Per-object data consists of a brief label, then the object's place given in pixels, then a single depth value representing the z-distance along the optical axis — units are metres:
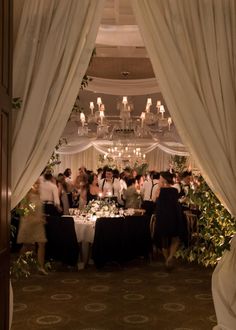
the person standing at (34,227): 5.96
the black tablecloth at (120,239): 6.33
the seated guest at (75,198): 8.49
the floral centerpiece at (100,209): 6.73
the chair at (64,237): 6.28
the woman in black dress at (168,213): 6.55
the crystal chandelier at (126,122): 7.95
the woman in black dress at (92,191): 7.75
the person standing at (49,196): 6.55
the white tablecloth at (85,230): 6.36
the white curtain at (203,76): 3.34
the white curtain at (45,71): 3.24
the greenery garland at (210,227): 3.57
